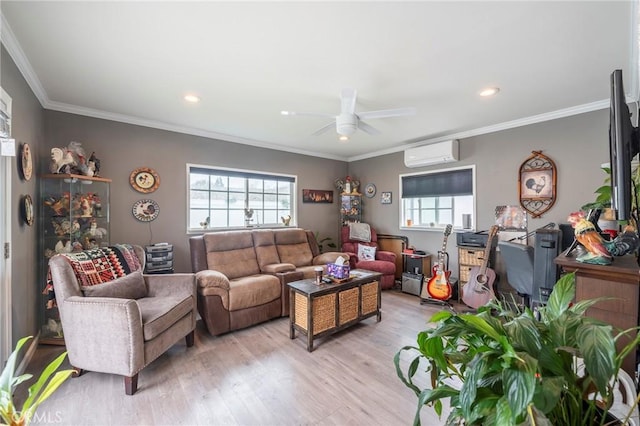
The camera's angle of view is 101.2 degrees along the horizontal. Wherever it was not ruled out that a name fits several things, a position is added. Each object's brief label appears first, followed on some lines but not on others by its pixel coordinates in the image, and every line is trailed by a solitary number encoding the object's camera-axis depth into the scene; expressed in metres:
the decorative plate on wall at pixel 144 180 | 3.34
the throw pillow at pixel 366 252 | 4.52
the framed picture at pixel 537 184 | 3.22
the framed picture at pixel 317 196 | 5.06
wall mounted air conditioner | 3.93
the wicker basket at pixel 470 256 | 3.54
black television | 1.10
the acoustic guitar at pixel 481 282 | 3.25
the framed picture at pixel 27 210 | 2.19
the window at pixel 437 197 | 4.02
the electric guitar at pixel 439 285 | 3.60
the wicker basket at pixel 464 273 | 3.65
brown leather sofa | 2.78
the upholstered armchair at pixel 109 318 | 1.88
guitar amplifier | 4.06
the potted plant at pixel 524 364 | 0.57
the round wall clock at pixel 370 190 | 5.23
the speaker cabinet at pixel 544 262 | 2.26
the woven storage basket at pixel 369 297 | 2.98
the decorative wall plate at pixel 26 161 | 2.15
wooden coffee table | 2.53
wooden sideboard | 1.27
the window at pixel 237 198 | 3.93
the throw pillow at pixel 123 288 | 2.08
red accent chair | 4.30
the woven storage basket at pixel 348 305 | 2.75
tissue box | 2.86
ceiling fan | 2.28
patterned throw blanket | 2.18
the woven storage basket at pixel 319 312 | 2.55
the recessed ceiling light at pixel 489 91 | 2.50
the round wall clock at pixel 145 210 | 3.35
